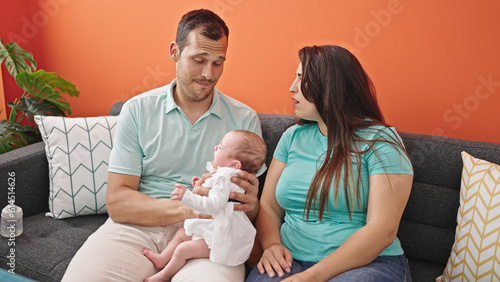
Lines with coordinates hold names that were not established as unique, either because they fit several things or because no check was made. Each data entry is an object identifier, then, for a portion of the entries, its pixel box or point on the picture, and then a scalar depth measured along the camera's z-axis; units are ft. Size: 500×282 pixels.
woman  4.77
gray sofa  5.82
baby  4.85
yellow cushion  5.15
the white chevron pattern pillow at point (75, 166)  6.86
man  5.67
